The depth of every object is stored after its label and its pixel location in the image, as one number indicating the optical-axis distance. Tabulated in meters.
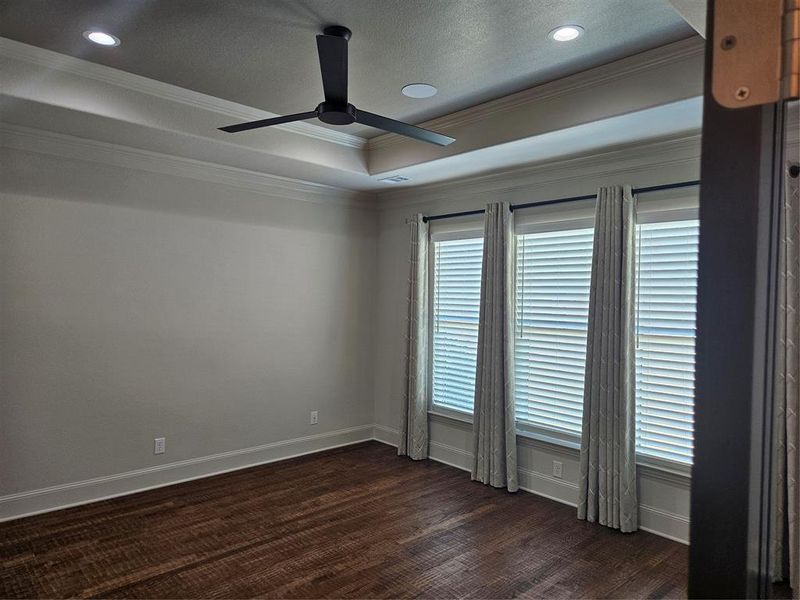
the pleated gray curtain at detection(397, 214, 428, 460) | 5.21
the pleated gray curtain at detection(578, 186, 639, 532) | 3.66
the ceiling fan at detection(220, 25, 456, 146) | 2.32
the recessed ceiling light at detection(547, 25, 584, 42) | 2.70
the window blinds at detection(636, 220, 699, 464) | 3.51
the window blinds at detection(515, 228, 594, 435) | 4.11
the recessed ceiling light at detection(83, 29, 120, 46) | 2.82
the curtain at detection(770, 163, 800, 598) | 2.92
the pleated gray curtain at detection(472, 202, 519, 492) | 4.41
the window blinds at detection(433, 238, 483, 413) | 4.93
